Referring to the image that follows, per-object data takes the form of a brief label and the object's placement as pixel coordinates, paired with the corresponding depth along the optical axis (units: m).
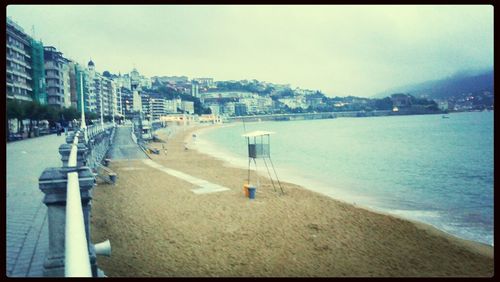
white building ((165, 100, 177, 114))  187.00
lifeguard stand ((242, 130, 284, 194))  16.00
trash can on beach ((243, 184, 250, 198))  16.27
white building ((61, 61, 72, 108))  77.94
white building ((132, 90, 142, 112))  156.00
